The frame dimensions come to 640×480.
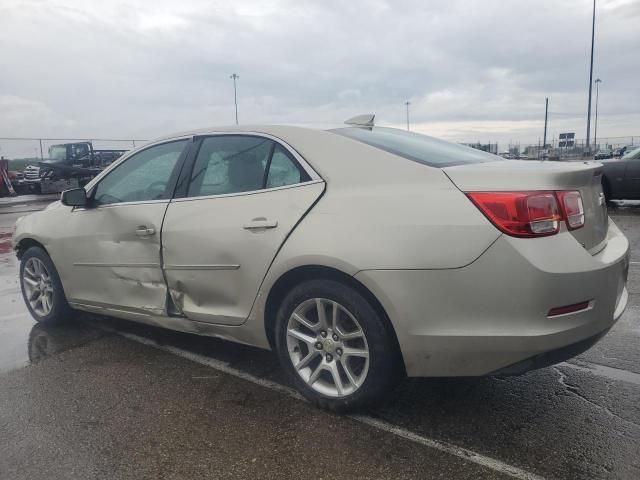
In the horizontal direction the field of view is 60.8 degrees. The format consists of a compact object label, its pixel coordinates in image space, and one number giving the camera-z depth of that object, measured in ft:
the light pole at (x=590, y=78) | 118.38
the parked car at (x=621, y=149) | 166.81
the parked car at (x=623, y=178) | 38.88
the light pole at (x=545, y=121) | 185.47
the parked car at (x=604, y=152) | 173.96
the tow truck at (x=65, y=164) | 75.10
